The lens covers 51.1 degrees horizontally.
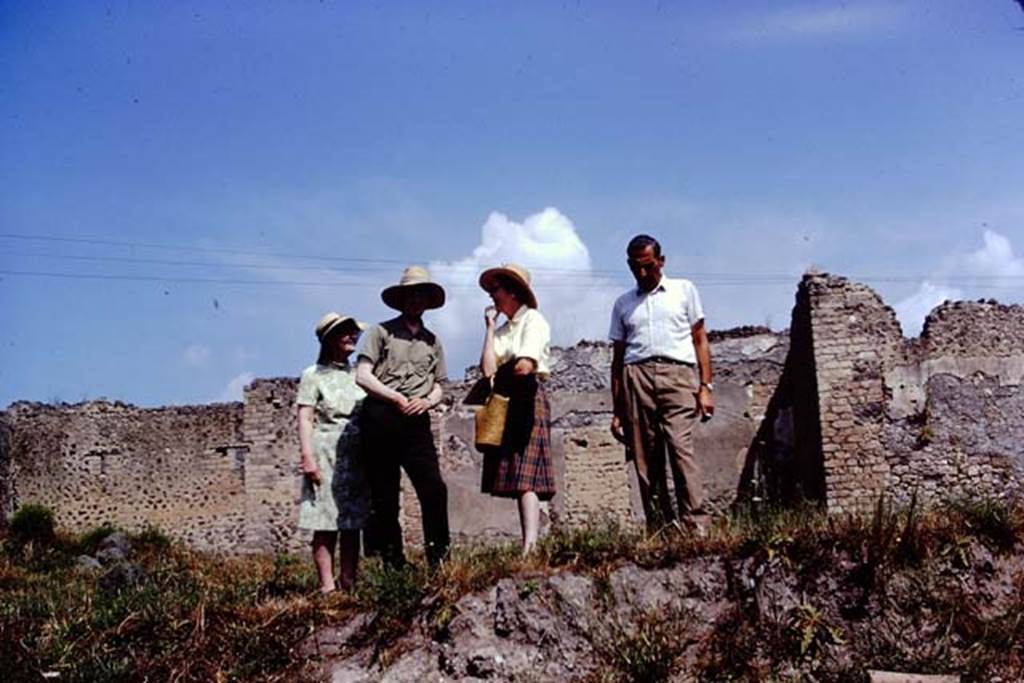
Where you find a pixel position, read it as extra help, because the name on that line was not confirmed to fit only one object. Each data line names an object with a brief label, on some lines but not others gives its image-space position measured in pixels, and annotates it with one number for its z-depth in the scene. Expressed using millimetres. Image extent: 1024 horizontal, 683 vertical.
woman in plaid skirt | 6043
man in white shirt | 6293
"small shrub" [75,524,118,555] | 15695
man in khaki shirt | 6184
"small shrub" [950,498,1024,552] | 5355
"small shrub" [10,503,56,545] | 15625
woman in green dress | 6340
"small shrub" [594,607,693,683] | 4934
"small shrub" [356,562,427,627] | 5469
